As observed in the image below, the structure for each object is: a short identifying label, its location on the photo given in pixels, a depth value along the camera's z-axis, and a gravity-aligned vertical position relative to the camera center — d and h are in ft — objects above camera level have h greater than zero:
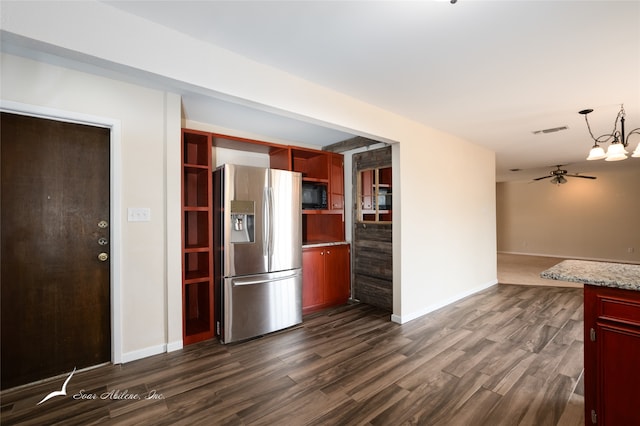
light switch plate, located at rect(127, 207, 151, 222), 7.91 +0.08
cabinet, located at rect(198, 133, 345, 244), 12.17 +1.58
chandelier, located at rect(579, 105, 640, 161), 8.35 +1.92
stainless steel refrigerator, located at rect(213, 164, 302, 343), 9.23 -1.32
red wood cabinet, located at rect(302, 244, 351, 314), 11.89 -2.83
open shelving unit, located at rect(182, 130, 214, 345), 9.32 -0.88
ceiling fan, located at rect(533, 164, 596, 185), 20.90 +2.99
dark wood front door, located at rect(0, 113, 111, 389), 6.69 -0.80
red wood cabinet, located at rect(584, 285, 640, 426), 4.68 -2.57
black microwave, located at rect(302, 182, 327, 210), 13.14 +0.94
